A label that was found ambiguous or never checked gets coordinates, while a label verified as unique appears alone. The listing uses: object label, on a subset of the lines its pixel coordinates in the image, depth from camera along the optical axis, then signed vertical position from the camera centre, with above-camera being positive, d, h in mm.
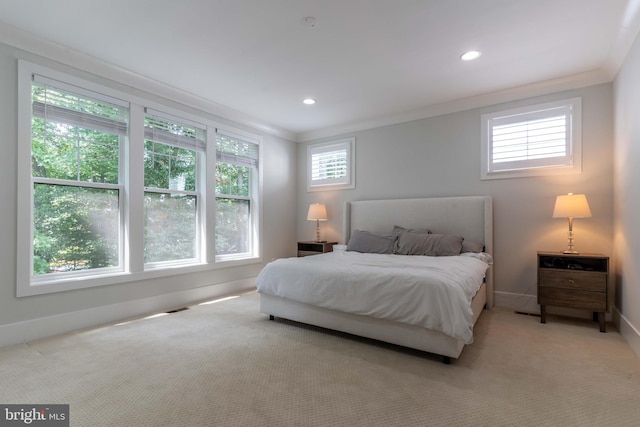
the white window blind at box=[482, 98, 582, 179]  3506 +852
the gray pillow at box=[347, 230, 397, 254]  4102 -451
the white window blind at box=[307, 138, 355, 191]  5227 +807
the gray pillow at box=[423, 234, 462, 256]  3661 -420
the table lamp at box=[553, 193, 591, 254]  3139 +33
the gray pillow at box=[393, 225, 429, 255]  3846 -407
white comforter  2234 -649
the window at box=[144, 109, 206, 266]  3736 +306
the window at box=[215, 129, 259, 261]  4582 +255
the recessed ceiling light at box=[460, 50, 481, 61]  2938 +1522
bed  2383 -608
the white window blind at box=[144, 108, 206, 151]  3713 +1039
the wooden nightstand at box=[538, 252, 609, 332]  2984 -726
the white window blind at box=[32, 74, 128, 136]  2895 +1063
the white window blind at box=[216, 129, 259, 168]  4543 +968
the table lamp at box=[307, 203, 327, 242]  5121 -42
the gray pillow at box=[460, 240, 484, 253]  3725 -451
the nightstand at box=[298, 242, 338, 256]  5043 -627
